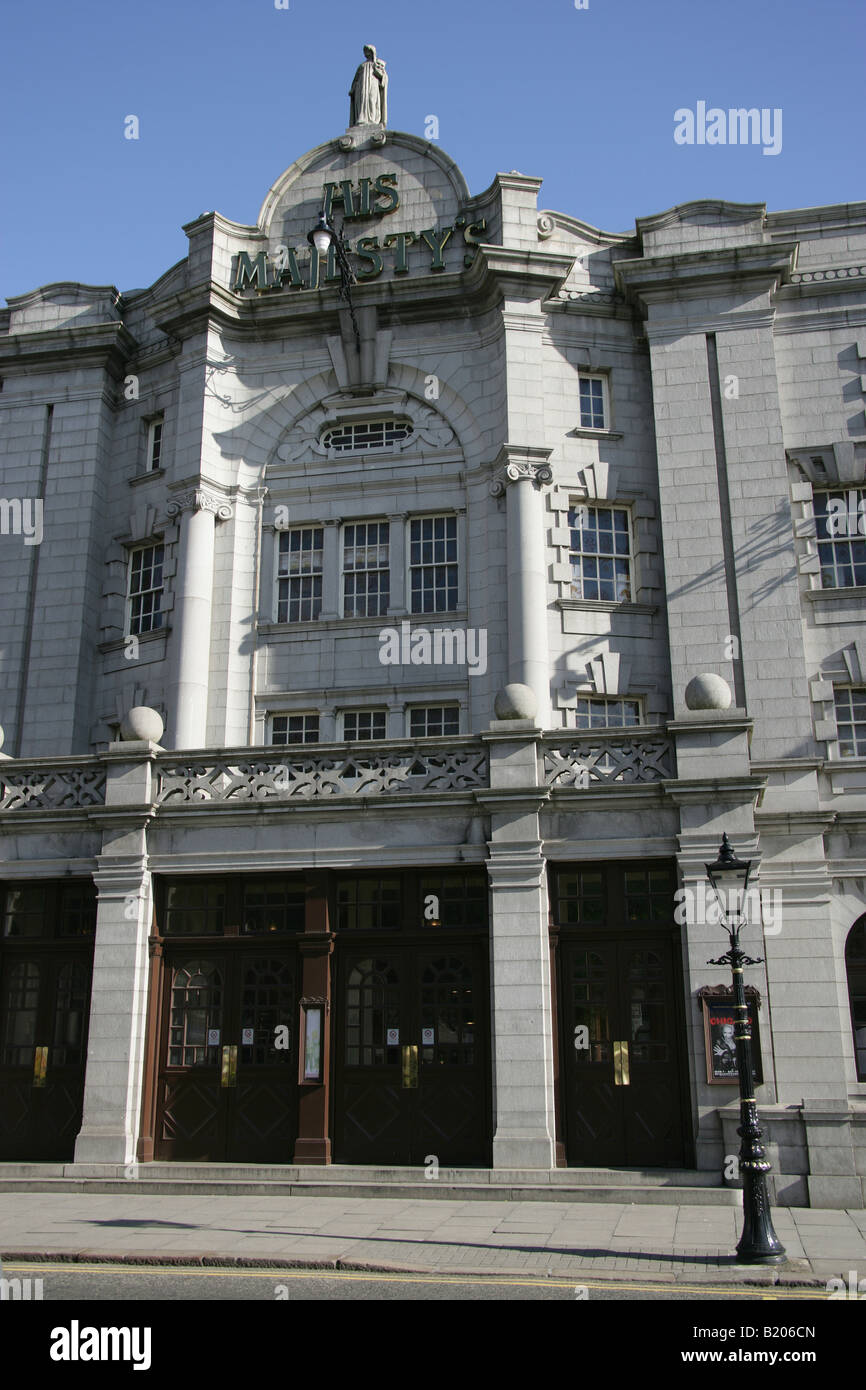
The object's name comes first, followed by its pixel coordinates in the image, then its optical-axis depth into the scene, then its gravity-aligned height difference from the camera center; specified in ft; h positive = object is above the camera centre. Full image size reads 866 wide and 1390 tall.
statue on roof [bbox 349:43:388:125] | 94.79 +74.64
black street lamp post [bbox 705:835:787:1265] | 39.17 -3.45
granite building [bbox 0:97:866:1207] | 58.85 +24.14
